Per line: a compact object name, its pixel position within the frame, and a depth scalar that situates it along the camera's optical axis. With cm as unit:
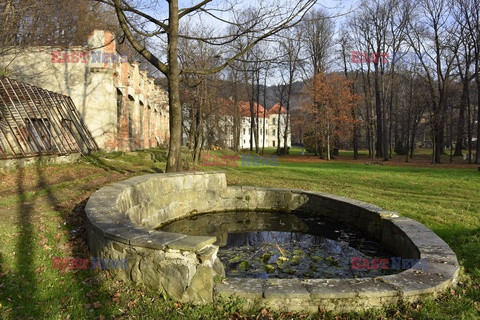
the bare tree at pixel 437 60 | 2222
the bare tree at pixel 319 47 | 2911
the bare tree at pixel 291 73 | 3059
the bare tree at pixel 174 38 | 804
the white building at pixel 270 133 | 6849
